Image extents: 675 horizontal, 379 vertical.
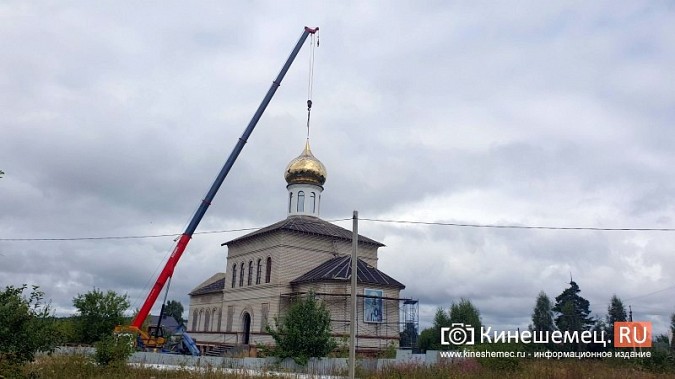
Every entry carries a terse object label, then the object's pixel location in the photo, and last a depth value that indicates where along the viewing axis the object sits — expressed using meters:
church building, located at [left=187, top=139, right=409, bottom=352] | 28.80
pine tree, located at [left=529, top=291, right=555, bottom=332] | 46.94
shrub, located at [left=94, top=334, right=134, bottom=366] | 15.16
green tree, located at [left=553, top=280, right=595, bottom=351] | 46.53
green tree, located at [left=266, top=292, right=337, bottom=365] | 19.86
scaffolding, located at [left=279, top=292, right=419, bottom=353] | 28.28
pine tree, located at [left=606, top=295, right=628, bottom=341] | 45.97
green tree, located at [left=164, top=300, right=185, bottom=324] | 92.31
